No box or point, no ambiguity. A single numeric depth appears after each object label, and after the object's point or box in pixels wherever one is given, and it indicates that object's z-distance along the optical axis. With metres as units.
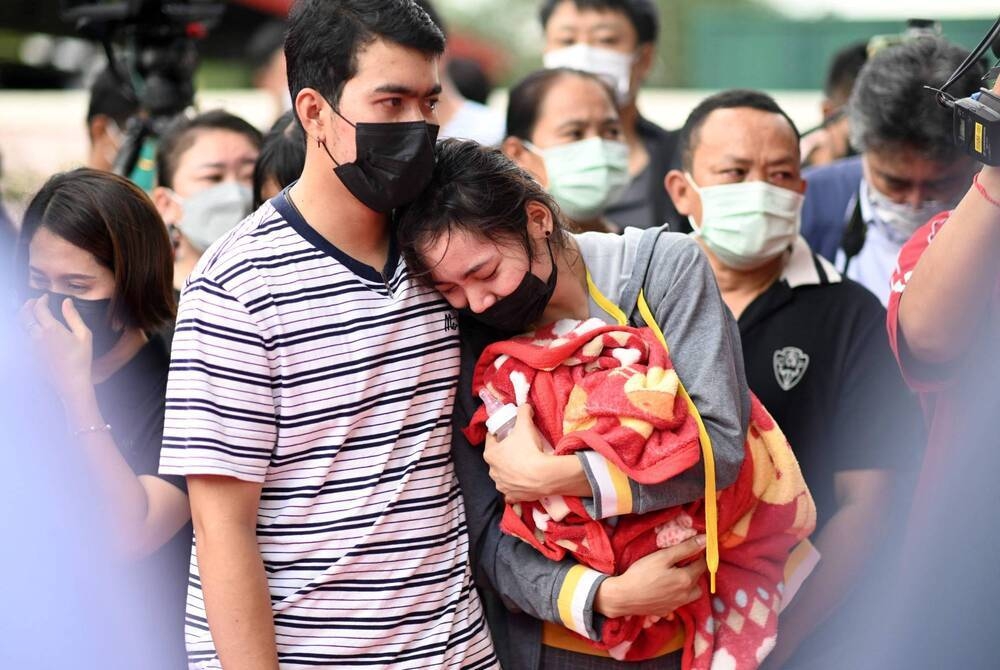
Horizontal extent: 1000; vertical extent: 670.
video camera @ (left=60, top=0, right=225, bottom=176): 7.47
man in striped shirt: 3.60
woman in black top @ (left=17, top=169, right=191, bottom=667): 4.04
